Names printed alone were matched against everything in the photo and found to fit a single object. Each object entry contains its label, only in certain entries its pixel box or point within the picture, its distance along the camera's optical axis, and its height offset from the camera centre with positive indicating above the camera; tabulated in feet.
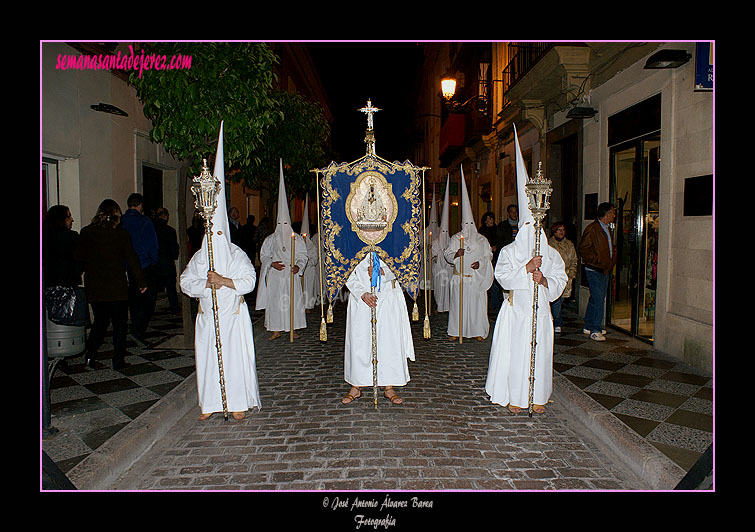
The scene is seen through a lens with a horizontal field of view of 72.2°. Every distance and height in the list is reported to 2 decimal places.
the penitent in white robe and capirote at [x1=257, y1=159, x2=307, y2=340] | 28.48 -1.38
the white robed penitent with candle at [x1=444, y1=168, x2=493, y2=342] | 28.04 -1.50
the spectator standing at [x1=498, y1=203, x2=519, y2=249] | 35.60 +1.38
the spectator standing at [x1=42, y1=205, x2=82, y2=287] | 20.80 +0.18
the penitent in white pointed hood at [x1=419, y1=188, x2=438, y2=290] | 44.73 +1.72
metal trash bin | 16.12 -2.73
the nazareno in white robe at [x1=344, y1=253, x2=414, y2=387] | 18.08 -2.87
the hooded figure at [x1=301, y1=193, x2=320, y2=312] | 35.88 -1.27
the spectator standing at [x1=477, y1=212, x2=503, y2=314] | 35.88 +0.48
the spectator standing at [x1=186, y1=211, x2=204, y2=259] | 36.87 +1.45
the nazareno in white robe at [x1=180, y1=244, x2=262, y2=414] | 16.34 -2.77
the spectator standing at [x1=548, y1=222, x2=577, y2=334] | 26.91 -0.01
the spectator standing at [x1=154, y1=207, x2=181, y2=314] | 31.11 +0.20
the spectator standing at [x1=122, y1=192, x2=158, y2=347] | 26.11 +0.02
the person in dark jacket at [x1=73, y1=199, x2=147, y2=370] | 20.92 -0.64
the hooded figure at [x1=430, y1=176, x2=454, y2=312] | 37.27 -1.24
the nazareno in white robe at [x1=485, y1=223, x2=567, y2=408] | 17.04 -2.50
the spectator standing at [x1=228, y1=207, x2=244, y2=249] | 39.99 +2.14
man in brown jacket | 26.11 -0.42
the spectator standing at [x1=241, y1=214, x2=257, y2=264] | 44.04 +1.33
